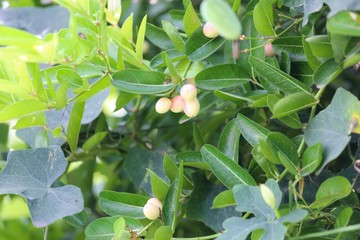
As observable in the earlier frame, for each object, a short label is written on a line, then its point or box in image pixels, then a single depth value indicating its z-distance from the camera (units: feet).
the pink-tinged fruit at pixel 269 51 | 2.53
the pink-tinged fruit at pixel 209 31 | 2.43
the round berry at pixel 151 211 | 2.42
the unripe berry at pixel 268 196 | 2.08
